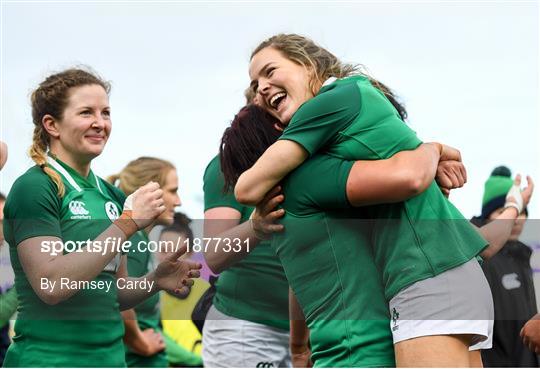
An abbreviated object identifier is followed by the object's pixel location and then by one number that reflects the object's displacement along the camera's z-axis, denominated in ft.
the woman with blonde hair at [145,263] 19.62
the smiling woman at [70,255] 17.47
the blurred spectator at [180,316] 20.56
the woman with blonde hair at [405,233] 14.24
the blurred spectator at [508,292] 23.49
